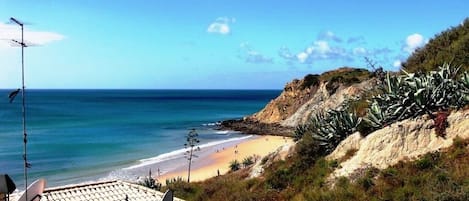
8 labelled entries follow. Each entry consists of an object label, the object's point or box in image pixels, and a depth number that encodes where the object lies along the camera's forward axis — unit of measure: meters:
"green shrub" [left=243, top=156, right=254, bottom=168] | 25.17
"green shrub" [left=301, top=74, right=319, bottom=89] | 59.96
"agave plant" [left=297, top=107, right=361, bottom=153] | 15.04
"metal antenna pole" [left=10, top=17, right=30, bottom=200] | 6.64
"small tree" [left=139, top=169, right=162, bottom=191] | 19.82
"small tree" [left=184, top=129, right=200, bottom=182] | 28.99
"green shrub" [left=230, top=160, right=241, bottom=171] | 24.36
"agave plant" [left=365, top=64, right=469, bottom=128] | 12.93
